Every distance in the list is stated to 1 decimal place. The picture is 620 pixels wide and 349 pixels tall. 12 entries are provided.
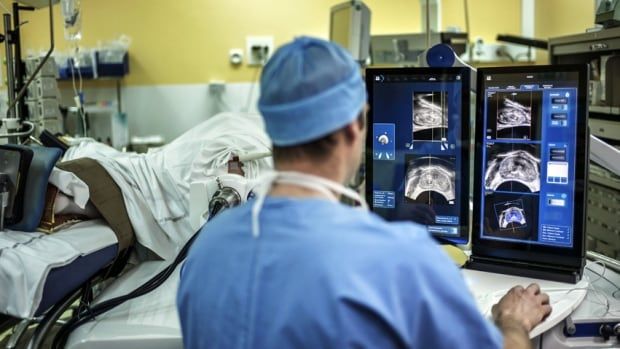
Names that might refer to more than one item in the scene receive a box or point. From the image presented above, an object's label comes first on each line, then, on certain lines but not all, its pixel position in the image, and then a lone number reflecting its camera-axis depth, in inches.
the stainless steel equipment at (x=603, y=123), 77.6
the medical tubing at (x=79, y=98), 115.5
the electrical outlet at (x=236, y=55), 166.4
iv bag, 93.9
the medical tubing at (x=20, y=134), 79.2
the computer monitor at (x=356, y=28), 129.8
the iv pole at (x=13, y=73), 86.0
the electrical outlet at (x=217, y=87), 167.2
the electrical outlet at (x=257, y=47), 165.6
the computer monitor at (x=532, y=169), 59.2
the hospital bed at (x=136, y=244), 57.7
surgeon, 33.1
